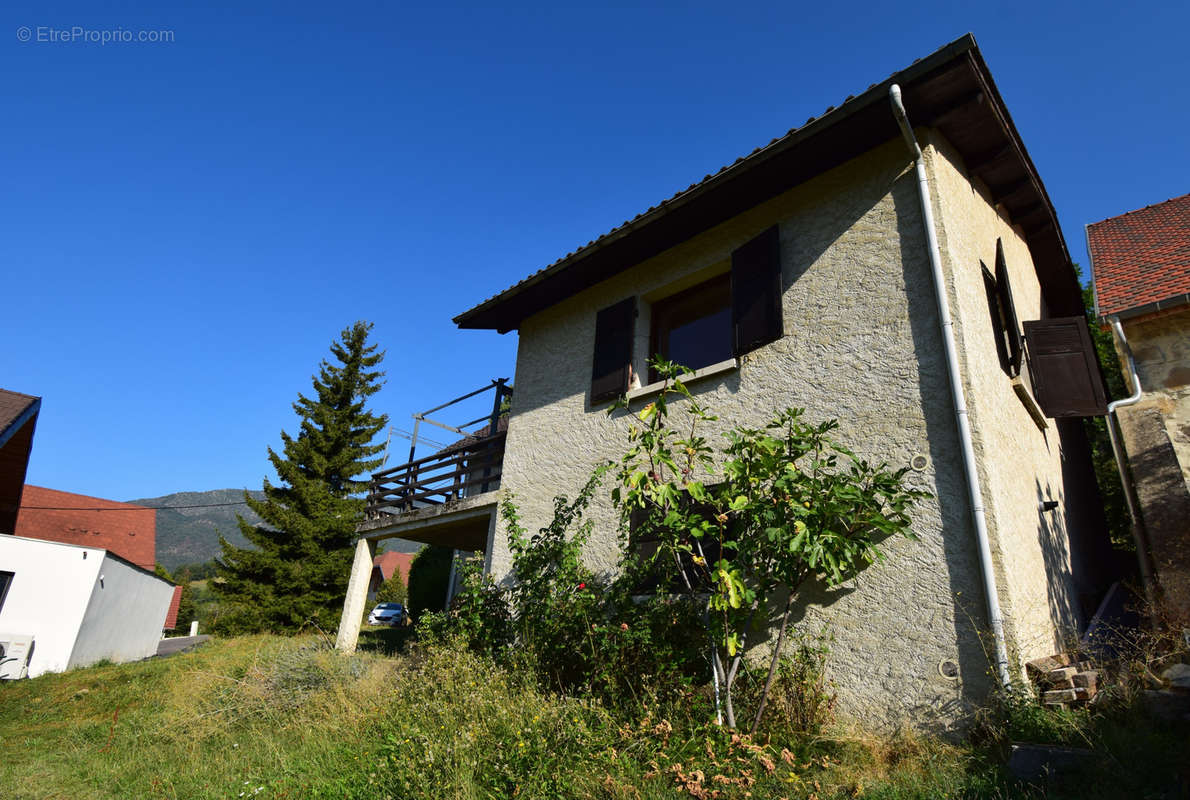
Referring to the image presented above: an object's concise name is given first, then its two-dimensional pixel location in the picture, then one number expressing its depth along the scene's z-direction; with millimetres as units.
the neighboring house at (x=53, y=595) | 10609
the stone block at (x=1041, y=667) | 3686
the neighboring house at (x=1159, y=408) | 5465
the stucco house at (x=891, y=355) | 4152
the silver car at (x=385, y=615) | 26000
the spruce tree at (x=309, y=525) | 15750
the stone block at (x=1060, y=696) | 3457
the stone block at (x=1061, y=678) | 3541
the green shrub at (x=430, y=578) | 15909
